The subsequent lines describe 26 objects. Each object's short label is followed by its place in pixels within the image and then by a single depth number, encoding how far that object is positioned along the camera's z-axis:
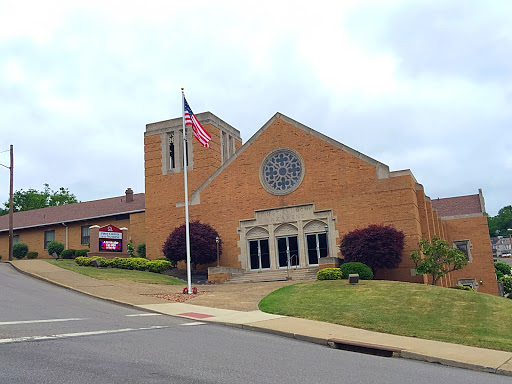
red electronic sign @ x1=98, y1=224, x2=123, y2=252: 35.28
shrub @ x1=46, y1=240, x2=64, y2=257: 42.25
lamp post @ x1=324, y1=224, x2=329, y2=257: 31.92
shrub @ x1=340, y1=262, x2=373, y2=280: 26.25
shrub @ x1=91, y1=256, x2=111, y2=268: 32.44
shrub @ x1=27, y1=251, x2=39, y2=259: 43.75
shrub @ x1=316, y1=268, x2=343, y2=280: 26.55
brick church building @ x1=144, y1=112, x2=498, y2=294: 30.80
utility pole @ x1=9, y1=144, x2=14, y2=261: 37.38
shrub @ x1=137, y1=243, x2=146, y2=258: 40.22
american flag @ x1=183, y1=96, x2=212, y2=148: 25.30
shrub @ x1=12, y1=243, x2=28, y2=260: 43.69
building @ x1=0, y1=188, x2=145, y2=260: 43.28
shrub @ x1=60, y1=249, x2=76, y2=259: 38.53
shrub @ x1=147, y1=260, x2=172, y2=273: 33.06
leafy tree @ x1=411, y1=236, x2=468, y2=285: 26.50
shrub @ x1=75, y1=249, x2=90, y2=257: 37.44
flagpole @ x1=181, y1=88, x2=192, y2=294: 23.05
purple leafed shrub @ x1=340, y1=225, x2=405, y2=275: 28.22
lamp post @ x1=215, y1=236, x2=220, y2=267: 33.66
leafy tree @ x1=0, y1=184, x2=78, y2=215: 76.94
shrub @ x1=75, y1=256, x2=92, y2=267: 32.33
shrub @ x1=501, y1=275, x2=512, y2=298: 45.62
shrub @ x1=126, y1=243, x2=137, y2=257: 40.23
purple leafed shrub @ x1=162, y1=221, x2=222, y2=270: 33.41
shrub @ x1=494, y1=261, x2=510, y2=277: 63.78
